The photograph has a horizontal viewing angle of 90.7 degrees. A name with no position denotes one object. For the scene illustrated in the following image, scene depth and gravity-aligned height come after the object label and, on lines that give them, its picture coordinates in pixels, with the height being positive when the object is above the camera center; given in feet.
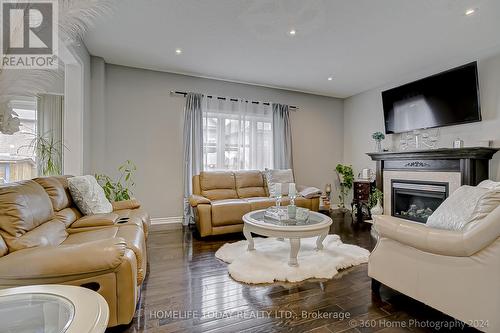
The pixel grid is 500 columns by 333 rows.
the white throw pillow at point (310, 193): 13.43 -1.31
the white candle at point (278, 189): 9.95 -0.80
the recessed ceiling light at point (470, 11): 8.07 +5.16
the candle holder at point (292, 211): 9.12 -1.57
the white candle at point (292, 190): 9.59 -0.83
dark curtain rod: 14.14 +4.39
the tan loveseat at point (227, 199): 11.28 -1.54
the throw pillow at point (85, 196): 8.02 -0.80
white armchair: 4.33 -1.99
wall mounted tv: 11.15 +3.38
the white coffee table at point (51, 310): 2.15 -1.33
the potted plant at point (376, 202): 14.16 -1.98
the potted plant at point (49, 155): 10.17 +0.82
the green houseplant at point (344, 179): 17.43 -0.76
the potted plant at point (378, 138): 15.10 +1.85
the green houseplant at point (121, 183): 11.71 -0.60
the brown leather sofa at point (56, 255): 4.13 -1.53
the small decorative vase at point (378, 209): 14.14 -2.34
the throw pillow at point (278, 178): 14.30 -0.51
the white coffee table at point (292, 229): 7.80 -1.96
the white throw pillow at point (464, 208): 4.77 -0.87
